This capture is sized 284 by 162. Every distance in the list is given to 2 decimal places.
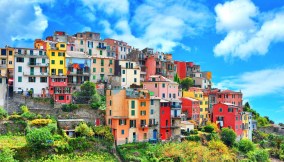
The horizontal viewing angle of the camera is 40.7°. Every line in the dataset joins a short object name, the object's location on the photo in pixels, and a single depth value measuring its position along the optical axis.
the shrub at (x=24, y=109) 55.60
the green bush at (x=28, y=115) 53.66
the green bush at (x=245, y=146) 66.32
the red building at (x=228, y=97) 83.06
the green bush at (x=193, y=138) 61.72
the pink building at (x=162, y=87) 69.31
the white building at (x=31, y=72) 61.79
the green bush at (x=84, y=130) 52.31
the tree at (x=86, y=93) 62.12
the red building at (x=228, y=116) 72.62
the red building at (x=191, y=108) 72.94
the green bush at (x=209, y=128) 67.31
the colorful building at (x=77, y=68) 68.38
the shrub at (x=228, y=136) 66.56
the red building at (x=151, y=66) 81.84
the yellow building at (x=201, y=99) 76.74
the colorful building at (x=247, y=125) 75.35
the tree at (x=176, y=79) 84.31
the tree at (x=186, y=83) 84.81
